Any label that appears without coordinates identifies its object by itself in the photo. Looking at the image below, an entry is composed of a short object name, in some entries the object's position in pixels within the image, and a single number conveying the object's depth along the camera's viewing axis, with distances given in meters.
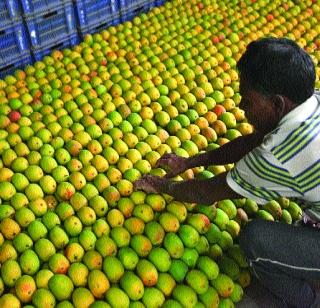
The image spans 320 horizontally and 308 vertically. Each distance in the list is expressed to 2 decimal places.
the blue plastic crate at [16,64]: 3.44
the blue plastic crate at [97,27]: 3.86
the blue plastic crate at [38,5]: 3.32
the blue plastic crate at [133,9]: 4.14
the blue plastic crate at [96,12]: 3.76
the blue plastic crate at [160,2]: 4.50
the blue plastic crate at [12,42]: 3.30
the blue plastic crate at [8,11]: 3.20
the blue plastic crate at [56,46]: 3.58
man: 1.54
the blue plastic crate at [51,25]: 3.46
